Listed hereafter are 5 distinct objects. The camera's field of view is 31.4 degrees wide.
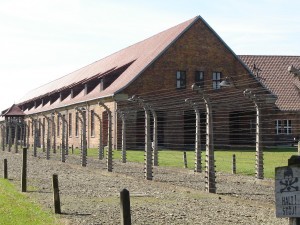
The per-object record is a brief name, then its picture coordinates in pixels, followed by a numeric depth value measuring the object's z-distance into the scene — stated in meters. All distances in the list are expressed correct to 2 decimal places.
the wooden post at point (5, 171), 17.07
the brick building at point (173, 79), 36.03
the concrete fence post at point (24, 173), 13.38
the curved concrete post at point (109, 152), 19.22
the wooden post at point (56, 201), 9.88
